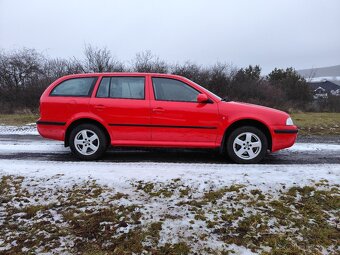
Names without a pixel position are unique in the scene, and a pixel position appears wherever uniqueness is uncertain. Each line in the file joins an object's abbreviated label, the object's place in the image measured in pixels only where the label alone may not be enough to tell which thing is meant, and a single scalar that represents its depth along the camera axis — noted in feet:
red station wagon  18.52
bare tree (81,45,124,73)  75.92
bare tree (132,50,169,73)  75.19
